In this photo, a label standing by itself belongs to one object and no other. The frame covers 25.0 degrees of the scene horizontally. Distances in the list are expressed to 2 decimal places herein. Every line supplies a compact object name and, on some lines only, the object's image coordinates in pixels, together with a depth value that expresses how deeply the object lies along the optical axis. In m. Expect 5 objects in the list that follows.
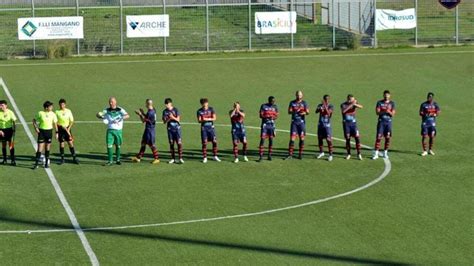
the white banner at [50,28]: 56.28
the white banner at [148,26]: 57.66
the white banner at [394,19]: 60.34
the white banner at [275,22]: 58.66
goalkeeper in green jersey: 33.00
